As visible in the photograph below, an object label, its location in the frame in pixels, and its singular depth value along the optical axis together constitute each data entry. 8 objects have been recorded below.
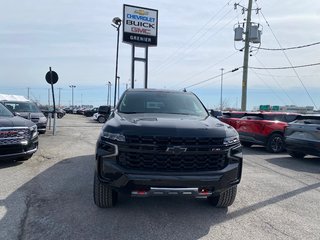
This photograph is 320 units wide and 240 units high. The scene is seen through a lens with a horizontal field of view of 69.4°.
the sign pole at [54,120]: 10.77
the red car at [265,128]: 8.03
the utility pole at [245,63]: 17.88
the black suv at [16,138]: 5.06
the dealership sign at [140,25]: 13.89
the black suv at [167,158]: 2.81
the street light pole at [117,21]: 16.68
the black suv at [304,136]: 6.32
